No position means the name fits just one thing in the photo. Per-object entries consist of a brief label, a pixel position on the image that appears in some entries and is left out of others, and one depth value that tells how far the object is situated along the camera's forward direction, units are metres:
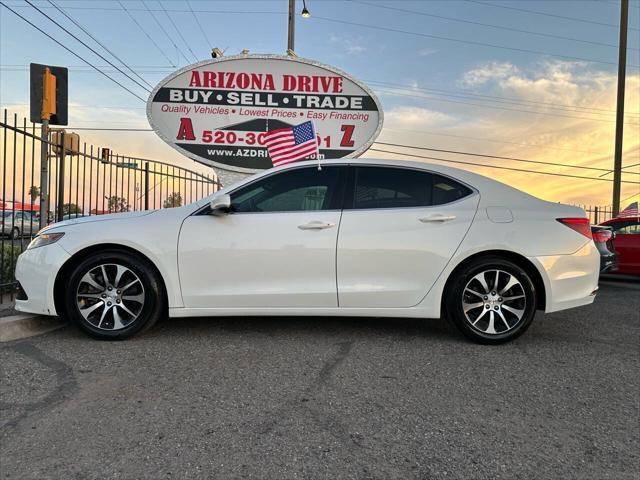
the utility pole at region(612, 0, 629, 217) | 16.50
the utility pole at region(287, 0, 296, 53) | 16.47
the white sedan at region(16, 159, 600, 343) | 3.99
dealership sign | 8.71
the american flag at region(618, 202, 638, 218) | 11.20
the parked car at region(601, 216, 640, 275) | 9.14
